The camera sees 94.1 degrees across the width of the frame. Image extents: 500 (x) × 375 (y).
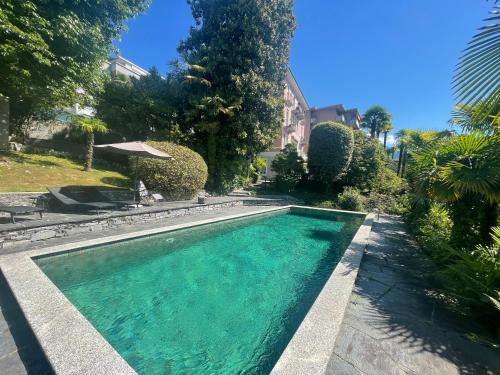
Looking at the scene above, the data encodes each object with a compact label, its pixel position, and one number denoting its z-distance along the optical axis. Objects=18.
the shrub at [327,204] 17.61
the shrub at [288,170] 21.72
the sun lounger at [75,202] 7.37
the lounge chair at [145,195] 10.07
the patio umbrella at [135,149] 9.05
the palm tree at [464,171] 4.22
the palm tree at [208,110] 15.29
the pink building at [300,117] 32.28
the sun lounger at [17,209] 5.91
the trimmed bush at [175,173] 11.78
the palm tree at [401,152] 31.38
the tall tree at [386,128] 42.06
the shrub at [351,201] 16.28
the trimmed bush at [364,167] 20.30
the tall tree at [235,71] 16.16
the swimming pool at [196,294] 3.22
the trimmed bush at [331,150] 19.34
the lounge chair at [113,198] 8.71
